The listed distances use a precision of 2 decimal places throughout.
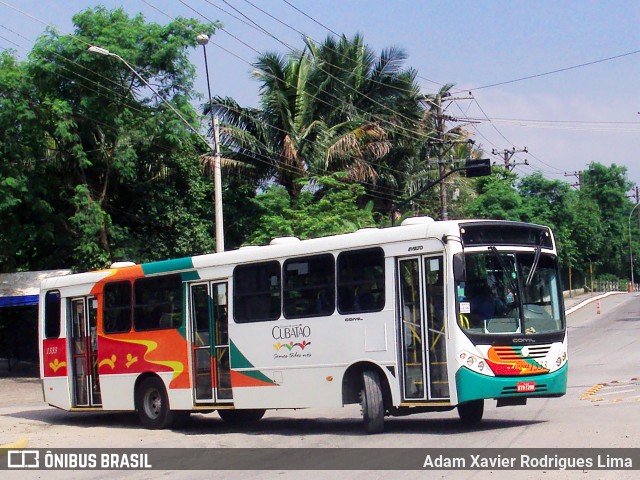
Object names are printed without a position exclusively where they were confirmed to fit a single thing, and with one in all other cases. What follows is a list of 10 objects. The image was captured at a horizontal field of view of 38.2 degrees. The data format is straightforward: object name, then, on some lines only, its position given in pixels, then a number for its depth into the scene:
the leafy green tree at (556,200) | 64.56
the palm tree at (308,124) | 39.69
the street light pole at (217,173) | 25.42
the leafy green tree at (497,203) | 53.91
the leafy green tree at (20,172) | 29.94
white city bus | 12.91
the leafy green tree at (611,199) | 95.50
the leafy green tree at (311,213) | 34.12
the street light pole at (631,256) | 96.74
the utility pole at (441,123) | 41.38
